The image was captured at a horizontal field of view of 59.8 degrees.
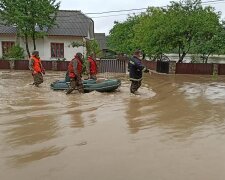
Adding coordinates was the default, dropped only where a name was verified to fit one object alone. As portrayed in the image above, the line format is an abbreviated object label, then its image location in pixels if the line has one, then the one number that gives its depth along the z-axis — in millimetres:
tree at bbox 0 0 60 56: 15422
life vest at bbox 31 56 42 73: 8086
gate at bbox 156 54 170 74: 13993
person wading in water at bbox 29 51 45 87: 8055
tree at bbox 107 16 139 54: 21079
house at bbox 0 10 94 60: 17585
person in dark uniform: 6727
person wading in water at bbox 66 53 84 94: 6939
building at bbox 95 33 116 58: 29922
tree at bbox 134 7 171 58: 13462
